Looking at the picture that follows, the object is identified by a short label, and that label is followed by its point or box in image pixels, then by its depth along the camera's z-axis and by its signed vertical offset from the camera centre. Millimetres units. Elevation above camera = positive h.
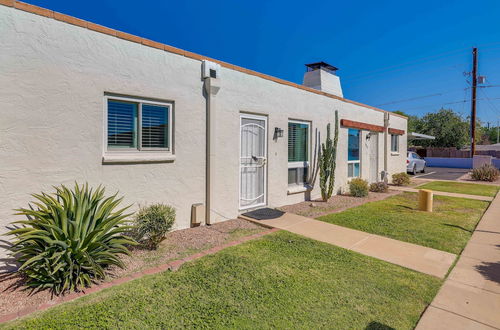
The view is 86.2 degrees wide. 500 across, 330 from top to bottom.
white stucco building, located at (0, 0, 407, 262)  3781 +737
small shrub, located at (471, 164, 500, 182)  15570 -782
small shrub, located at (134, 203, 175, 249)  4555 -1131
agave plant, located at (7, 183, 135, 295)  3281 -1094
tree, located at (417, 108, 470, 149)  35094 +4187
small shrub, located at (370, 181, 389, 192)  11320 -1138
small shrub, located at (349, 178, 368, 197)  10117 -1062
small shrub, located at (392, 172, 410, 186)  13469 -952
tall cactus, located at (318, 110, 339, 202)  8938 -136
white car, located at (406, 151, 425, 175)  18875 -261
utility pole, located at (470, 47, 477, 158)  23344 +6320
